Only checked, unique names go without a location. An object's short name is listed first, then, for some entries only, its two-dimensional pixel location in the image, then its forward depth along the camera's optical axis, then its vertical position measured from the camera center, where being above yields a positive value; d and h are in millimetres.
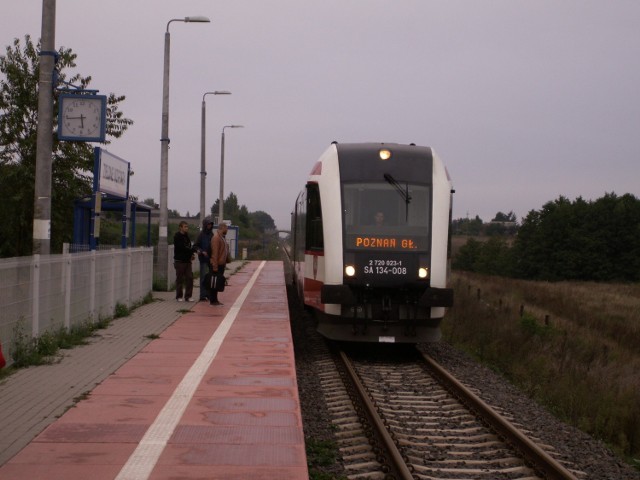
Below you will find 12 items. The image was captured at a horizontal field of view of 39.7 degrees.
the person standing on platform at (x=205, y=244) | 19355 +9
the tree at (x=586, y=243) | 91500 +1159
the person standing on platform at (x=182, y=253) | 19438 -197
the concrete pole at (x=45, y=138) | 12195 +1427
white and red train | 13117 +99
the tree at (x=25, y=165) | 25906 +2307
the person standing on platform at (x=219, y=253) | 18031 -168
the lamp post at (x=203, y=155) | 36562 +3692
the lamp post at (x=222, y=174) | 48141 +3888
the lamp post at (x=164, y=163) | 24094 +2211
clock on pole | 15055 +2118
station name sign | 18234 +1495
